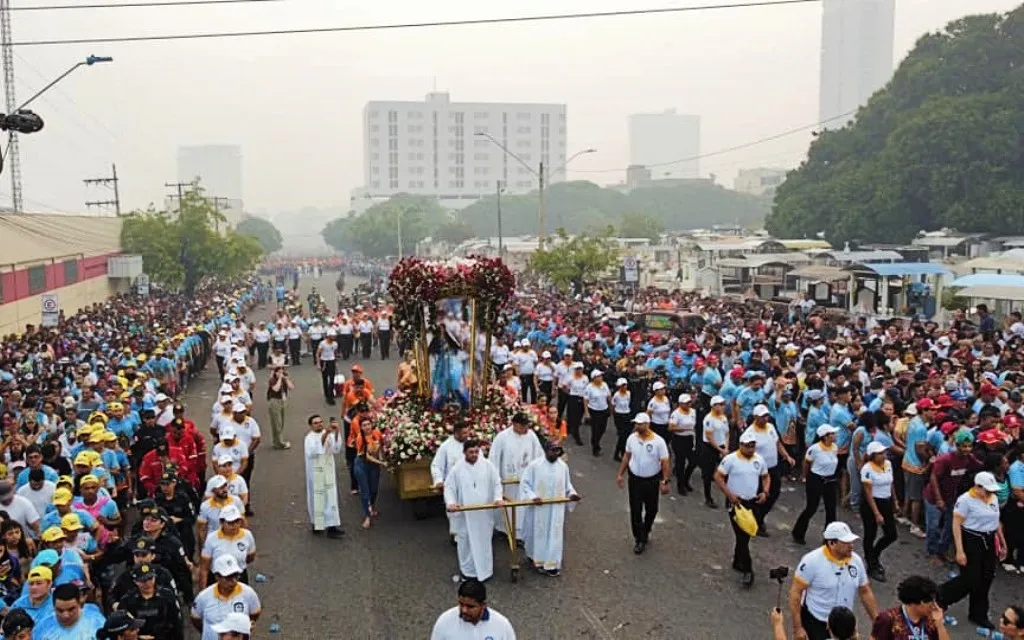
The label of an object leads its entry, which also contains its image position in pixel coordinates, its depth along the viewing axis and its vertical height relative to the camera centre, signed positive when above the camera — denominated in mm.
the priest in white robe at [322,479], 10266 -2793
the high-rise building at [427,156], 198000 +15687
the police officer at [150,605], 6059 -2483
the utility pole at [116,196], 55562 +2043
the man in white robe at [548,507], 8875 -2674
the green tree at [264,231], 129850 -250
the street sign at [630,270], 30359 -1374
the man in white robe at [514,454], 9531 -2332
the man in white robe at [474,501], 8648 -2558
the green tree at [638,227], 82875 +129
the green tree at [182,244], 40812 -649
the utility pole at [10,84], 24627 +5076
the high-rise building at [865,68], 197625 +34485
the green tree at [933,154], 37750 +3305
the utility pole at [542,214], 35088 +569
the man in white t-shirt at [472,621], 5148 -2230
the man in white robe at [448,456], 9375 -2318
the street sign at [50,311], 20094 -1788
